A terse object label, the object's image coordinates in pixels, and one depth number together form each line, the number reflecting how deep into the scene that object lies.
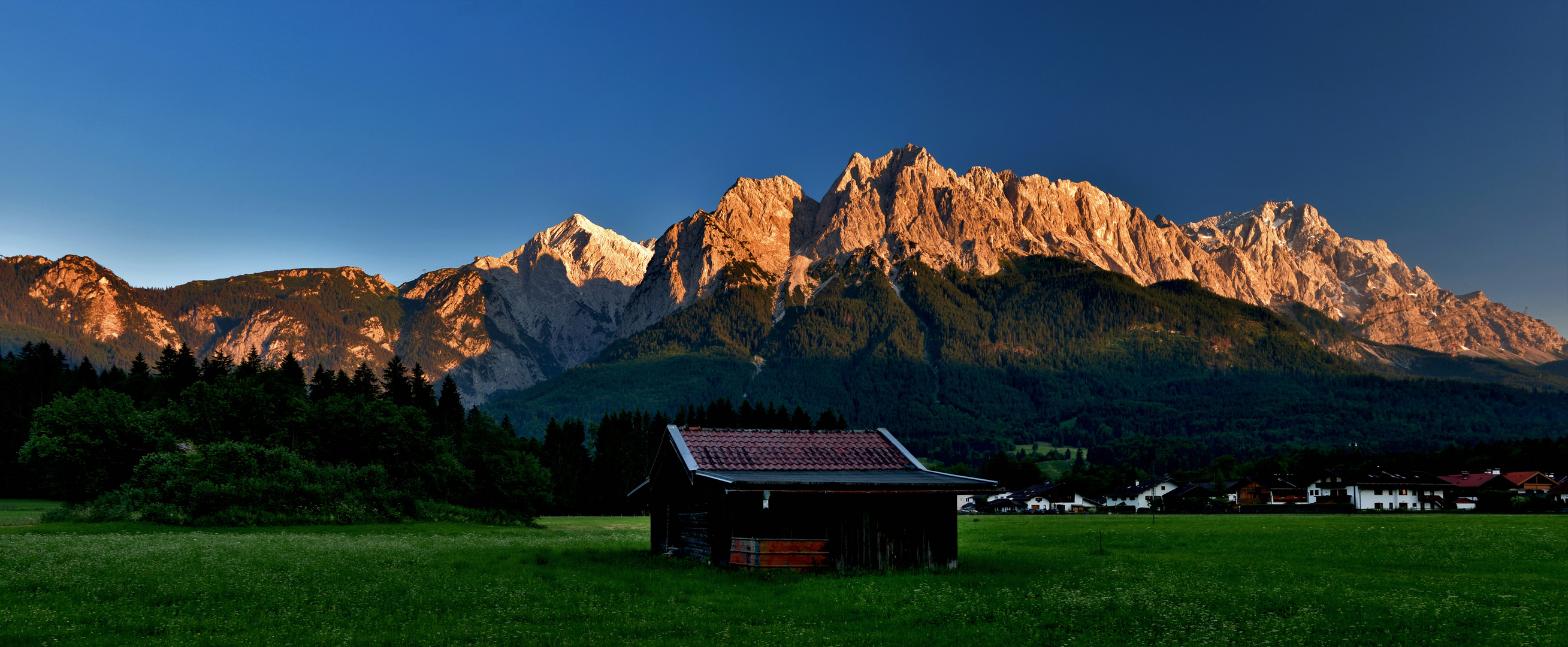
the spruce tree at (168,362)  100.69
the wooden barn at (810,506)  30.05
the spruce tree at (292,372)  96.76
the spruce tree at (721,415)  139.00
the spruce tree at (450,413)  104.18
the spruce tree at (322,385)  98.31
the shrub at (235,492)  54.59
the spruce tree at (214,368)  102.44
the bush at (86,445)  65.50
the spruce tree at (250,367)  100.00
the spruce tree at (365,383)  104.19
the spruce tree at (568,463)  115.00
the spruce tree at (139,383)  93.69
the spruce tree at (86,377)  96.56
